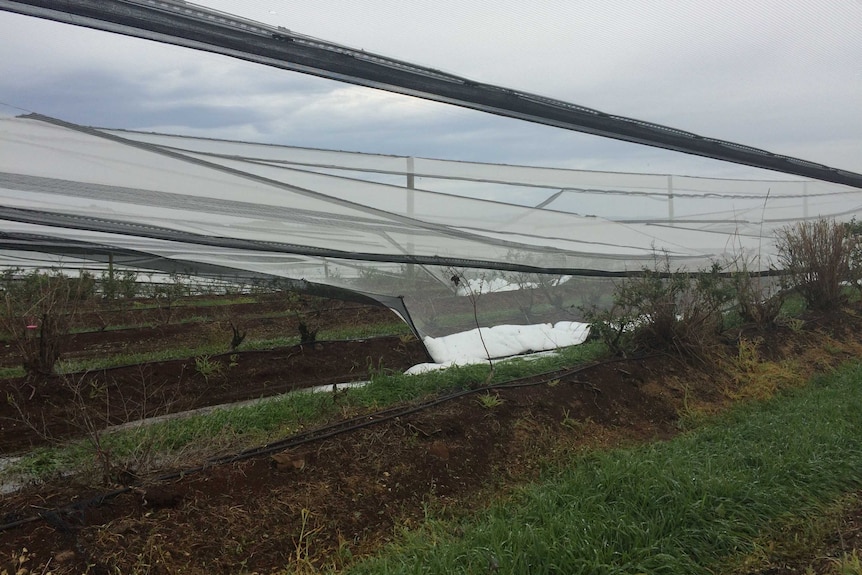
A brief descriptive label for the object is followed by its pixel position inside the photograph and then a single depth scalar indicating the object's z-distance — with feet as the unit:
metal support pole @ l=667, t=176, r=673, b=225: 29.01
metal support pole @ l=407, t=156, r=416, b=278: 17.89
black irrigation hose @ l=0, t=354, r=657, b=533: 8.93
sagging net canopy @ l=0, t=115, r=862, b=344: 13.39
